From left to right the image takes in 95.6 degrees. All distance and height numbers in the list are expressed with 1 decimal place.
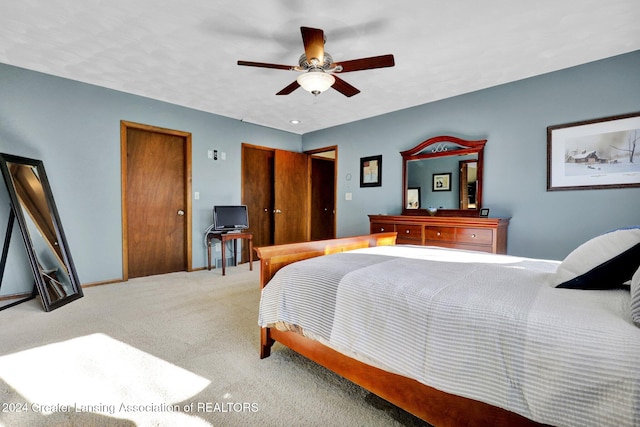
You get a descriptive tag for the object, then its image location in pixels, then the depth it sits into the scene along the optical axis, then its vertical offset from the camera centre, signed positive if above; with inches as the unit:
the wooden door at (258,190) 205.5 +10.4
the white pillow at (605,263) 48.3 -10.3
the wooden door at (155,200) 154.9 +2.5
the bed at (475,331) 33.9 -18.9
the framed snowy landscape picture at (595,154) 107.2 +19.8
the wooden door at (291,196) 212.2 +6.1
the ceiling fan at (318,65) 81.6 +42.8
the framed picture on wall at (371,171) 185.0 +21.5
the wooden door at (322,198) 254.1 +5.8
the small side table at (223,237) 165.9 -19.4
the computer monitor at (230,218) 174.2 -8.2
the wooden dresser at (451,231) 127.6 -13.0
